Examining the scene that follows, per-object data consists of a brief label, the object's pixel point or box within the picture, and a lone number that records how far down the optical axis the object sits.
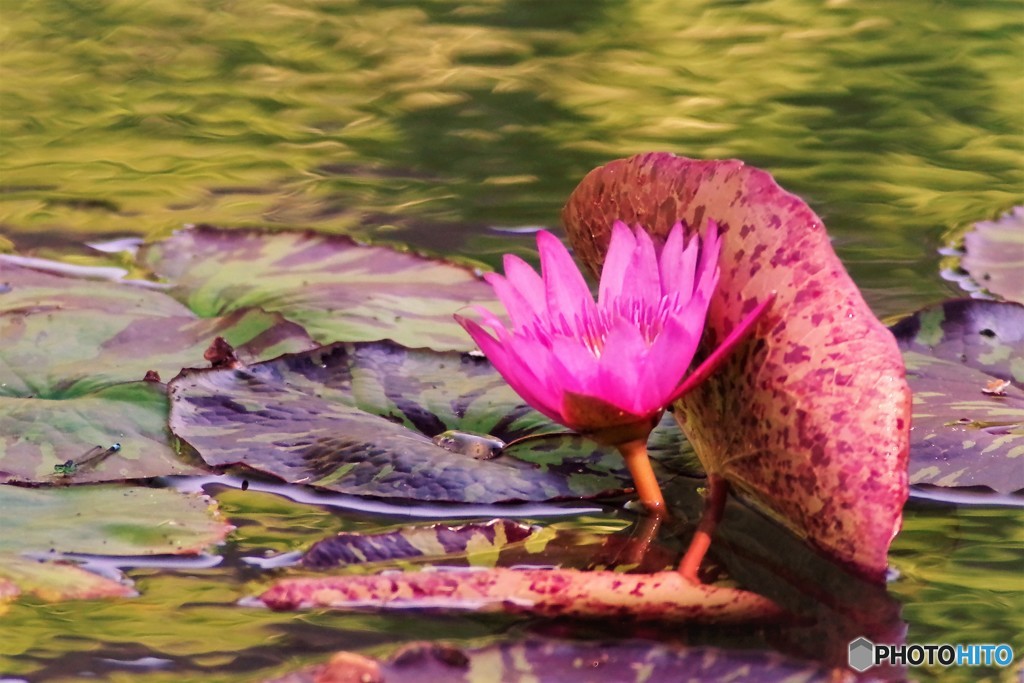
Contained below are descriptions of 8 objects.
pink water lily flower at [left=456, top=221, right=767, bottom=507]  4.98
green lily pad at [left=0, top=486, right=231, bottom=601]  5.00
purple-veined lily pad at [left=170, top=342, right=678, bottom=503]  5.06
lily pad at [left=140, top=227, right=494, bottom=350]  5.22
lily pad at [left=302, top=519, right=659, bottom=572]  5.01
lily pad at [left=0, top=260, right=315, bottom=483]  5.08
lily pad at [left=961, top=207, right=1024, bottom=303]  5.25
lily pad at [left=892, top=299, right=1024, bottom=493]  5.06
